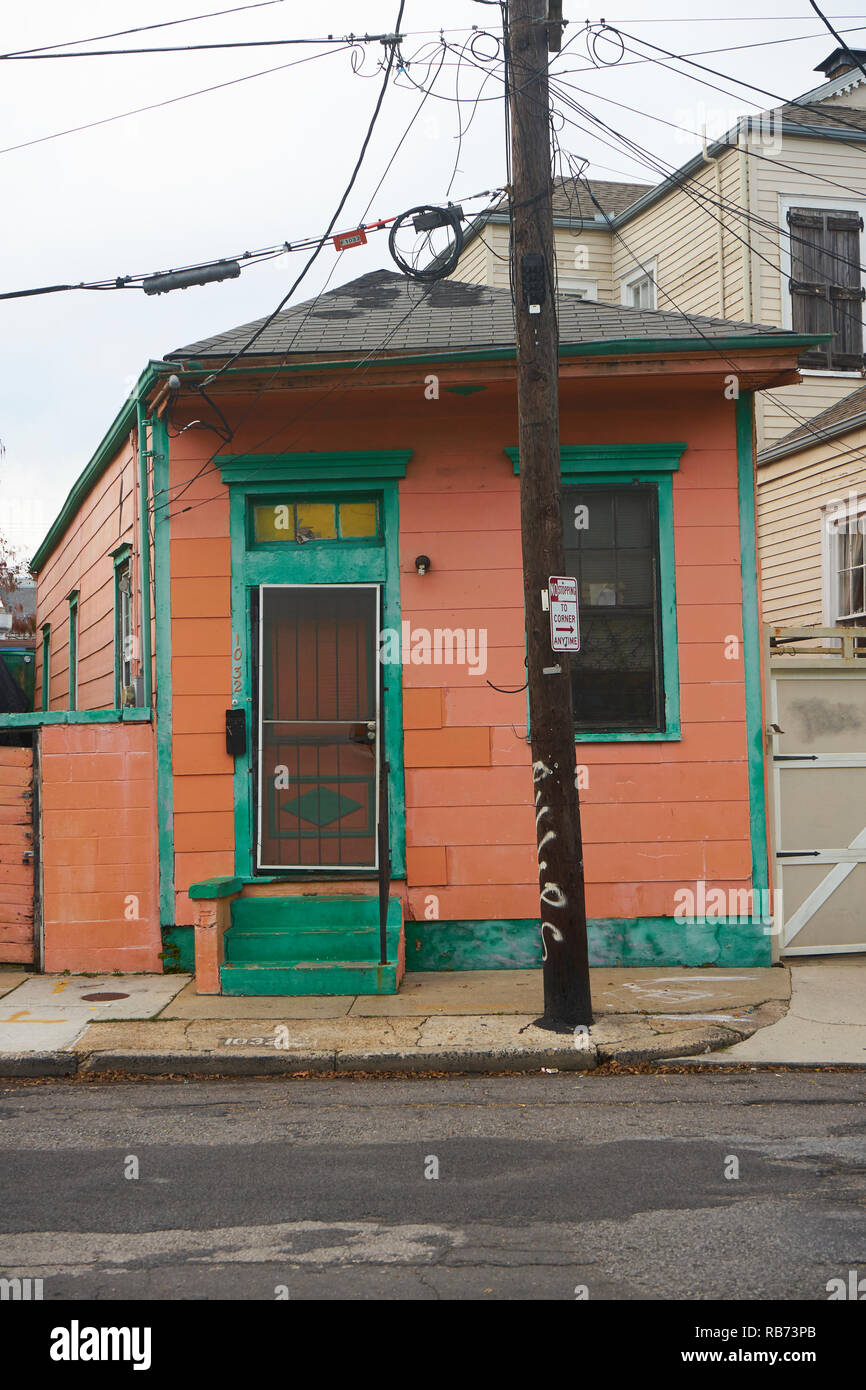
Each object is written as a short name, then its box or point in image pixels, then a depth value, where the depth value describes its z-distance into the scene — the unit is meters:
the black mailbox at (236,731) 9.41
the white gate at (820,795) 9.64
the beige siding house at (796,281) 14.38
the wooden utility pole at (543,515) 7.39
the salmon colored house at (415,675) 9.36
